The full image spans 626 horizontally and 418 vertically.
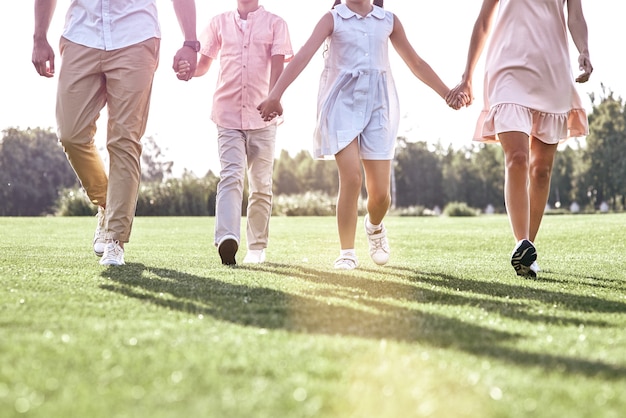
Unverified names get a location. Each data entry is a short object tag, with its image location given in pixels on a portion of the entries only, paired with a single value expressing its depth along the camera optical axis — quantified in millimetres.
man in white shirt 5117
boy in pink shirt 6039
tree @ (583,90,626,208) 48094
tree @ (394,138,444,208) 85562
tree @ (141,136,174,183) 57697
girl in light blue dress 5312
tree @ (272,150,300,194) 85562
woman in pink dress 5121
